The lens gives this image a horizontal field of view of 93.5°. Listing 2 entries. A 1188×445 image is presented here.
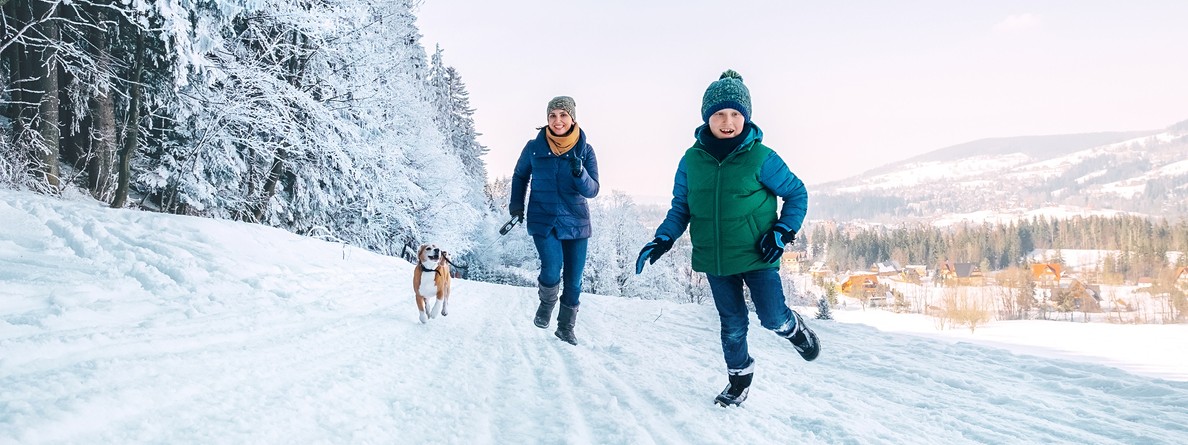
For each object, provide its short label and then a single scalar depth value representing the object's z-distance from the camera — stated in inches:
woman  192.1
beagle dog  237.9
